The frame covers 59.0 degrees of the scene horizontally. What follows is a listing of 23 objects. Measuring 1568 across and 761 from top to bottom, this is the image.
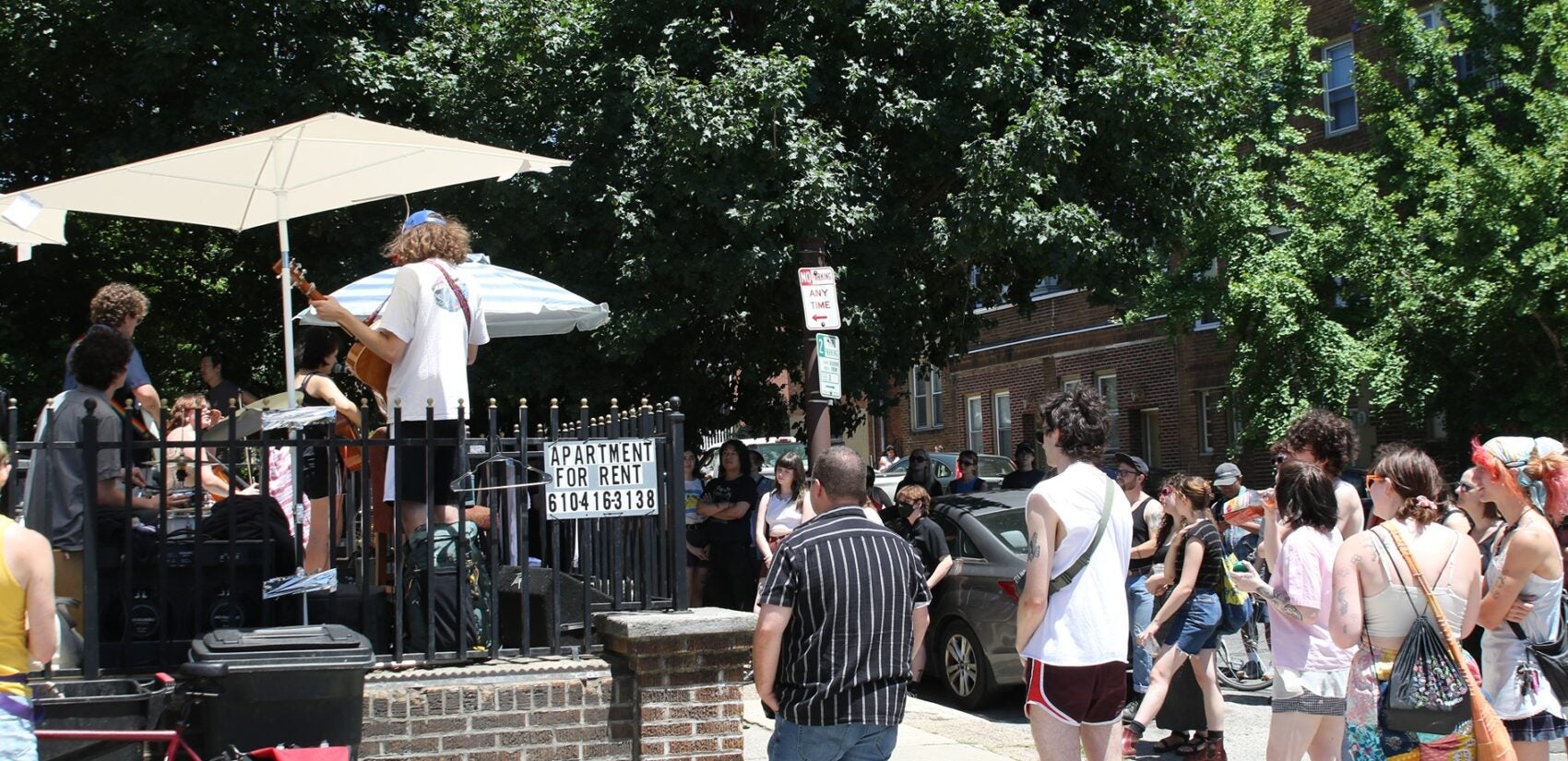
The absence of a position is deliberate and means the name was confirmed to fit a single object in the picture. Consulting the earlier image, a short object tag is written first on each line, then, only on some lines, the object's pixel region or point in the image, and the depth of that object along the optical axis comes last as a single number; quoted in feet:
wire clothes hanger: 18.98
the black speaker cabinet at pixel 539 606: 20.88
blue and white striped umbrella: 29.45
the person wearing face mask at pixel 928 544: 33.99
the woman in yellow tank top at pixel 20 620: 13.82
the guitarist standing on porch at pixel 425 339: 19.51
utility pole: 32.01
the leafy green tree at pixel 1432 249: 66.08
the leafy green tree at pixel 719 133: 46.09
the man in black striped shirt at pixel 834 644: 14.76
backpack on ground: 19.33
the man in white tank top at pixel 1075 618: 16.96
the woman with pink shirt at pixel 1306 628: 19.88
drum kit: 18.19
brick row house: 90.07
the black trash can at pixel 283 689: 15.10
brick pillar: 19.72
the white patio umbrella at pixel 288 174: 22.38
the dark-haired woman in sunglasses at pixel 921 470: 52.95
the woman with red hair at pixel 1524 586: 17.13
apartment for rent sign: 20.06
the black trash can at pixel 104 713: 15.98
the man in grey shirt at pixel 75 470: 17.92
